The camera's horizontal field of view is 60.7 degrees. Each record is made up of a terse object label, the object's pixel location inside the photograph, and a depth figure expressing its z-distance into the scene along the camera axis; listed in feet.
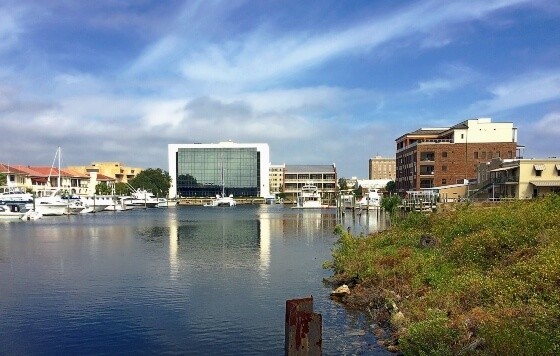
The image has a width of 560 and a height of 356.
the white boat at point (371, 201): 426.47
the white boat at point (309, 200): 511.81
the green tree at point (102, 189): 569.43
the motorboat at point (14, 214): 322.96
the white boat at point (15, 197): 344.90
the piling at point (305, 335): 27.68
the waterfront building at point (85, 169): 635.21
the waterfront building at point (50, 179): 451.53
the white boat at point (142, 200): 538.67
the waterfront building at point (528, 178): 212.64
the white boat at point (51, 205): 356.59
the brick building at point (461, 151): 341.00
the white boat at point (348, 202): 506.40
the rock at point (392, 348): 63.26
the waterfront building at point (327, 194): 620.73
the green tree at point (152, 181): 627.46
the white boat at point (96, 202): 432.70
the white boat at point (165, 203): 596.95
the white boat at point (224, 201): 603.26
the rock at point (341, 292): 93.91
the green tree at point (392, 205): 219.28
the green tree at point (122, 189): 617.37
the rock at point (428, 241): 105.29
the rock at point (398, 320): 67.46
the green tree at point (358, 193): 619.67
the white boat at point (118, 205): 465.47
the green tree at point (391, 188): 483.19
